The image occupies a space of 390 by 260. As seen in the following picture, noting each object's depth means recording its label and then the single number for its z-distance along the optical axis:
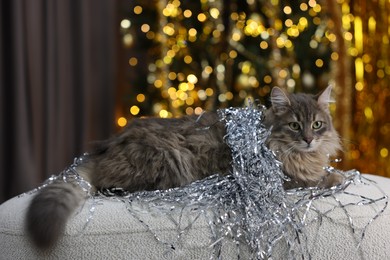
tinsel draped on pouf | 1.38
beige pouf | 1.38
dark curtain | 2.25
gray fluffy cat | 1.55
